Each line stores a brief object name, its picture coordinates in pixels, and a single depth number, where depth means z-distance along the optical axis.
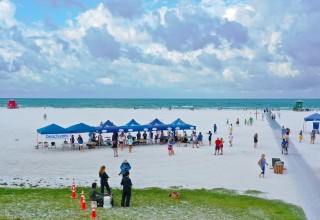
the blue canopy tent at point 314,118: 38.62
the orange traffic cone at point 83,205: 12.65
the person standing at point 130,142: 27.15
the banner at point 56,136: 27.30
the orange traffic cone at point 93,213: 11.41
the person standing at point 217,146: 25.92
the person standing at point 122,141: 28.34
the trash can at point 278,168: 20.08
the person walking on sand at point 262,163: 18.83
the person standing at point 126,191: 13.07
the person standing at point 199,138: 31.01
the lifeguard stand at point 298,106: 93.66
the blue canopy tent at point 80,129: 28.09
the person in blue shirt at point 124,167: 15.54
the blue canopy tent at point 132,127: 30.25
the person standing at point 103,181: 14.52
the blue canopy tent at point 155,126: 31.36
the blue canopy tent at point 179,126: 32.06
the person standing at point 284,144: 26.50
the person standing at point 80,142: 27.83
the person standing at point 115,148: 25.23
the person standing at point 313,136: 32.78
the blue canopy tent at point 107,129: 29.48
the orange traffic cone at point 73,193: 14.50
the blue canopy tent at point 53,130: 27.38
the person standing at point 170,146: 25.59
